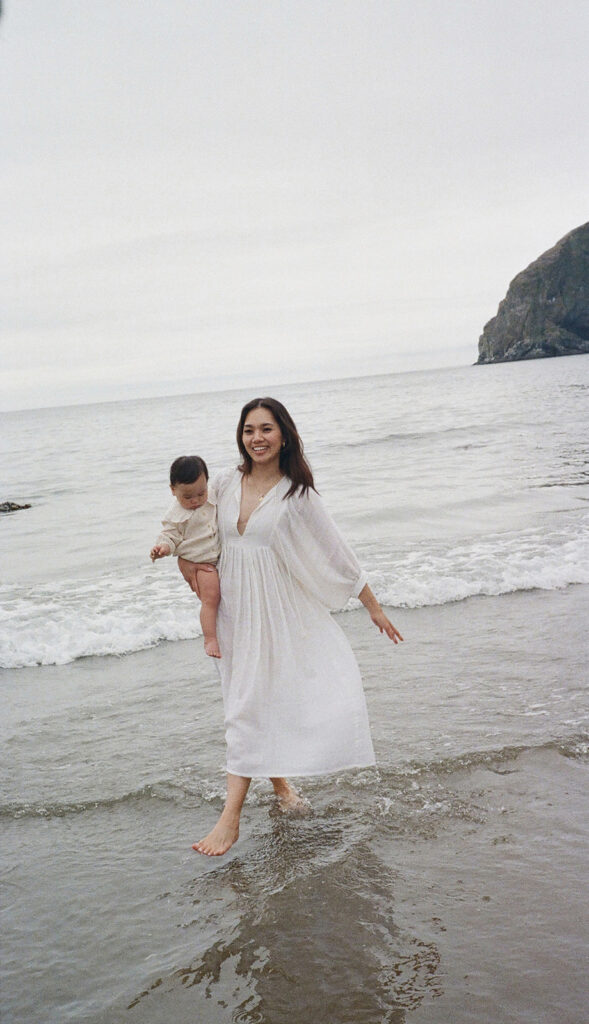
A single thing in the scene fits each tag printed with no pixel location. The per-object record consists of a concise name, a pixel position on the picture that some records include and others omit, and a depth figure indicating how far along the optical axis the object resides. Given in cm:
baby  362
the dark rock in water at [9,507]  1734
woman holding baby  368
